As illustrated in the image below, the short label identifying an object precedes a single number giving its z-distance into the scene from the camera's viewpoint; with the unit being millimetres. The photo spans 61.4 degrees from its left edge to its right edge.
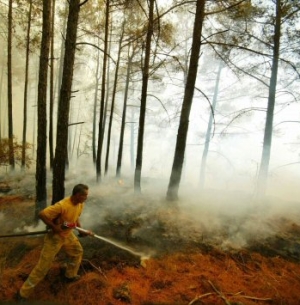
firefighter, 4332
